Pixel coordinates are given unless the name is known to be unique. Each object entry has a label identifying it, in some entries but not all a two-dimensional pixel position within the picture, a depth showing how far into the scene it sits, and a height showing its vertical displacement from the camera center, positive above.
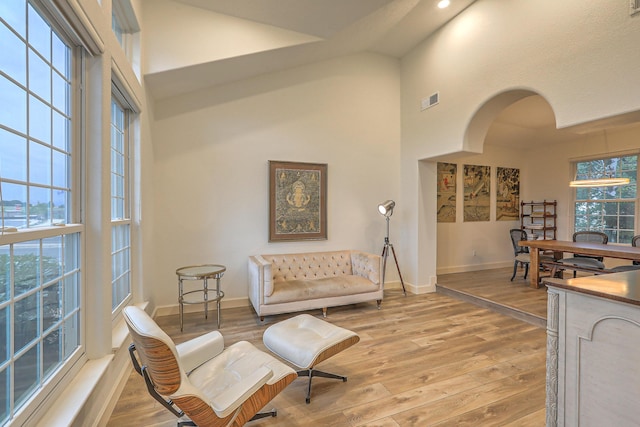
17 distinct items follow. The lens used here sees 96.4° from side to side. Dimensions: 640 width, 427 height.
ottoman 2.13 -1.04
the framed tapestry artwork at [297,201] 4.30 +0.15
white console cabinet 1.34 -0.71
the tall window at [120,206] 2.51 +0.04
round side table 3.26 -0.72
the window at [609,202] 5.51 +0.21
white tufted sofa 3.51 -0.97
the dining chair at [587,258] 4.36 -0.76
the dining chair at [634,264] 3.75 -0.73
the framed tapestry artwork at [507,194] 6.72 +0.42
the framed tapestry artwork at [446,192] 6.05 +0.42
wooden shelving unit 6.48 -0.17
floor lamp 4.51 -0.46
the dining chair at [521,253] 5.11 -0.81
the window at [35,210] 1.16 +0.00
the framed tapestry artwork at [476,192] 6.32 +0.45
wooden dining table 3.72 -0.54
